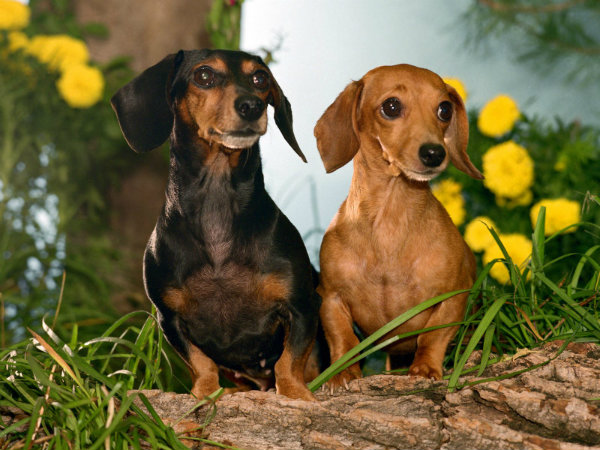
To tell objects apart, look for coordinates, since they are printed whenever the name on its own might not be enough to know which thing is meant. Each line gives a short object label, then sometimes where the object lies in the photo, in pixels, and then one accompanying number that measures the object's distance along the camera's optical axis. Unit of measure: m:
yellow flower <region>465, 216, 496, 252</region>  2.78
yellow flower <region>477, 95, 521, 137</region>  3.08
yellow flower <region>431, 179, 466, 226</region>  3.14
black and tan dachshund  1.65
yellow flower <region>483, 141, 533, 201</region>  2.95
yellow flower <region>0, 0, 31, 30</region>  2.98
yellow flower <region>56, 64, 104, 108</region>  2.78
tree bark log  1.43
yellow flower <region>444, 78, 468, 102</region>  2.61
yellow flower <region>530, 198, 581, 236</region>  2.62
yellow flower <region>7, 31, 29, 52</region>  2.99
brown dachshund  1.79
